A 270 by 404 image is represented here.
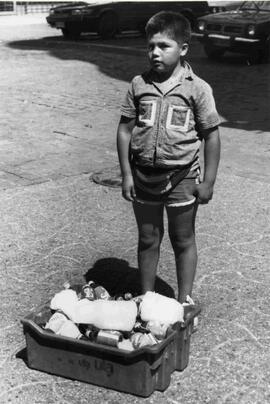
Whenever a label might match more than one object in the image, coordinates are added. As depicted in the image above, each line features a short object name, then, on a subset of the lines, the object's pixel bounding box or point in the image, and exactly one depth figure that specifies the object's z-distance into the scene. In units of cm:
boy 356
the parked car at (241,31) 1498
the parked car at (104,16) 1991
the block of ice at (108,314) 346
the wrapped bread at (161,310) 346
